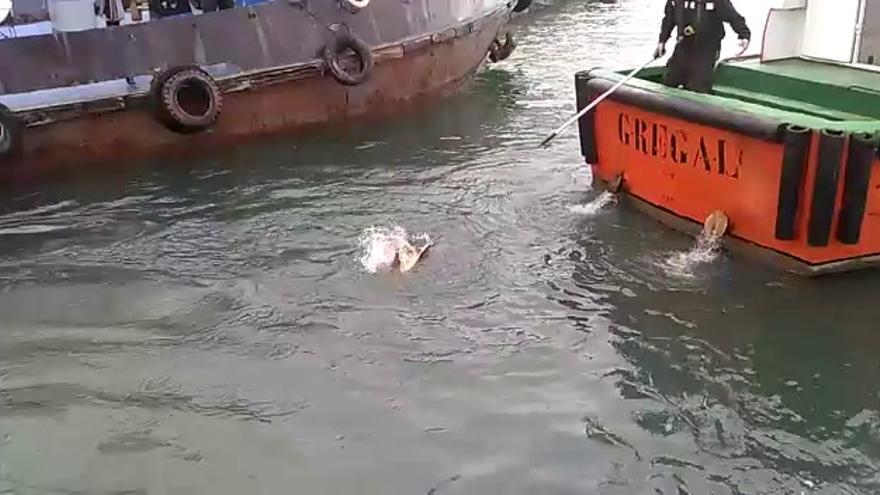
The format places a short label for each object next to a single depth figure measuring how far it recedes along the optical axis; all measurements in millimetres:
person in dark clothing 7910
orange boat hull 6586
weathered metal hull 10695
